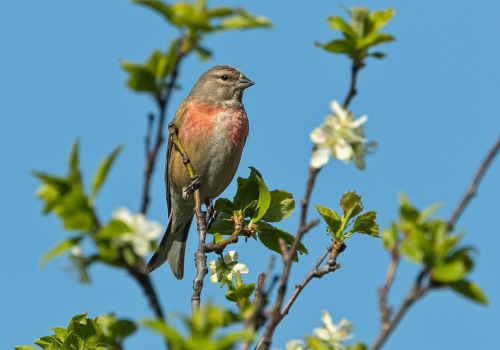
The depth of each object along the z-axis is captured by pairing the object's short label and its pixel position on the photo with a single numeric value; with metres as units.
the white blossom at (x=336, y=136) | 4.98
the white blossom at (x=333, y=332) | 5.66
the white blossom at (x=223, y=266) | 8.39
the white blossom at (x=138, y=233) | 4.16
